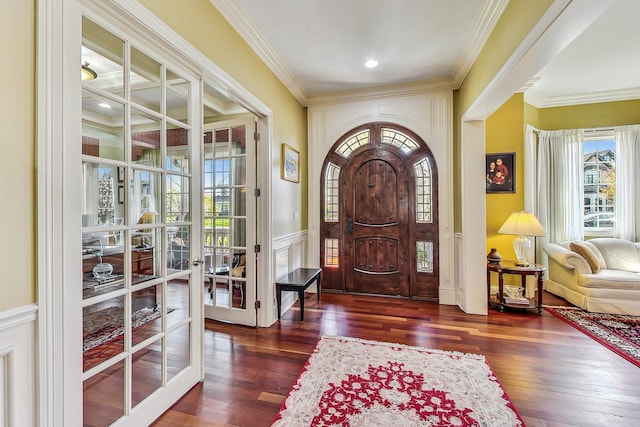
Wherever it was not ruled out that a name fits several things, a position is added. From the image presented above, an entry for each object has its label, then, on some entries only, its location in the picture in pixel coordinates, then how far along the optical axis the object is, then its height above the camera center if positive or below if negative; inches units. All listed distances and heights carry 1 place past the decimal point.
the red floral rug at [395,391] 64.8 -47.4
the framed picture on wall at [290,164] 132.3 +25.9
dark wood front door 154.1 -5.8
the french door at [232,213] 118.3 +1.3
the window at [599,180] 165.6 +20.0
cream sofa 124.0 -28.7
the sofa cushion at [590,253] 132.6 -19.7
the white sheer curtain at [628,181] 157.2 +18.1
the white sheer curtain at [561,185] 163.3 +16.8
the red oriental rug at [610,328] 95.5 -46.1
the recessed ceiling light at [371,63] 123.0 +68.3
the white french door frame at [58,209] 43.2 +1.3
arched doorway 150.9 +0.2
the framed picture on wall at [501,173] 151.4 +22.8
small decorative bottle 136.7 -21.3
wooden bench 120.6 -29.9
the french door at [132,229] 51.1 -2.8
